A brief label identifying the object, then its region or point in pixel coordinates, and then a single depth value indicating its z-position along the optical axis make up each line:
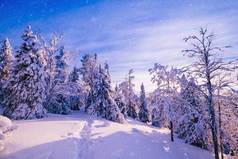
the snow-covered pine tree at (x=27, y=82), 13.19
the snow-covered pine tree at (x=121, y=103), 24.34
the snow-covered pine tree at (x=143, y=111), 30.52
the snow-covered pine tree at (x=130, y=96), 31.21
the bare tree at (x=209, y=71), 8.62
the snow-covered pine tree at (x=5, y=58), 22.68
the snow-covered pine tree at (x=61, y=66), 18.41
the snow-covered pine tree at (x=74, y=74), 28.45
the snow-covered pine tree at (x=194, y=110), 8.99
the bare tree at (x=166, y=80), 11.52
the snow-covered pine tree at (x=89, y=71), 25.35
